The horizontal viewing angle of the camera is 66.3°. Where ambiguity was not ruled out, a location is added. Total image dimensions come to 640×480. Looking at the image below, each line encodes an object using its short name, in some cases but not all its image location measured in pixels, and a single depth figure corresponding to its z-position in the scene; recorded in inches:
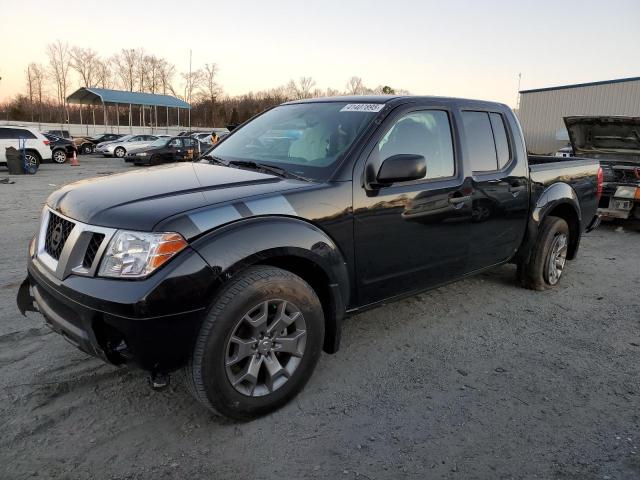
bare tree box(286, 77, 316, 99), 3184.1
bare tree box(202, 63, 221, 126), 2871.6
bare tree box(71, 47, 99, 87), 2652.6
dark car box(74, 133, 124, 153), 1252.0
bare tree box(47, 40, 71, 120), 2642.2
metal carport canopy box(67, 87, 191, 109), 1624.0
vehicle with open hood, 311.6
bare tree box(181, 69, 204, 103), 2828.0
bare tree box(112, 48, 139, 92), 2748.5
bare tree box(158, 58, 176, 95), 2819.9
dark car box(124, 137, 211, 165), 821.2
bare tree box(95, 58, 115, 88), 2704.2
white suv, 711.7
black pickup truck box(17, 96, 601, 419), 91.6
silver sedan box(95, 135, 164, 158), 1109.1
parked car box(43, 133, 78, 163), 917.2
